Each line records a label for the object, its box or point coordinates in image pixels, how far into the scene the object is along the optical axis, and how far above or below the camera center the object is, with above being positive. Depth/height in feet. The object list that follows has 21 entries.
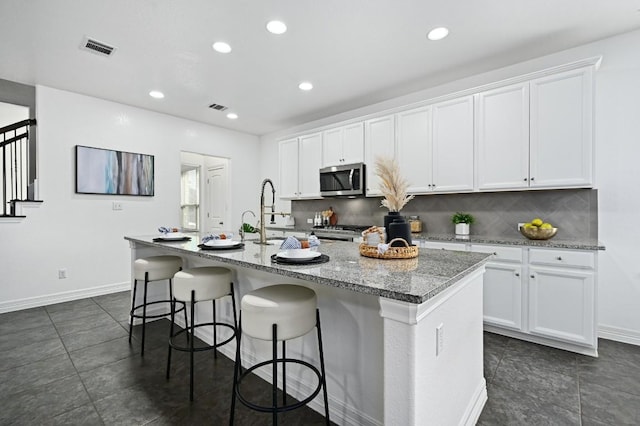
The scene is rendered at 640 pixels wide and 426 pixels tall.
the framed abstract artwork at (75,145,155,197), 12.91 +1.84
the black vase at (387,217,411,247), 5.57 -0.36
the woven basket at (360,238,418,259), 5.32 -0.75
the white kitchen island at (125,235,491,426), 3.43 -1.81
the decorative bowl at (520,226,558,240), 8.68 -0.66
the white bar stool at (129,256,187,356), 8.57 -1.66
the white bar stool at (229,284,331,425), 4.54 -1.69
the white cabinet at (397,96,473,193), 10.41 +2.43
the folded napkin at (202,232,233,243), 7.27 -0.65
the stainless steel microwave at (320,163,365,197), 13.23 +1.43
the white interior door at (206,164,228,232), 19.24 +0.93
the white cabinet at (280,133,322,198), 15.21 +2.43
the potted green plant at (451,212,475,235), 10.87 -0.41
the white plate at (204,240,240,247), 6.75 -0.73
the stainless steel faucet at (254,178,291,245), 7.52 -0.43
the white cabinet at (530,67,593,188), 8.30 +2.36
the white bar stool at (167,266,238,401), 6.48 -1.67
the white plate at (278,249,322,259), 4.97 -0.73
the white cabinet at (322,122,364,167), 13.42 +3.13
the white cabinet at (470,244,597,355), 7.73 -2.39
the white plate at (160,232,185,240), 8.63 -0.72
